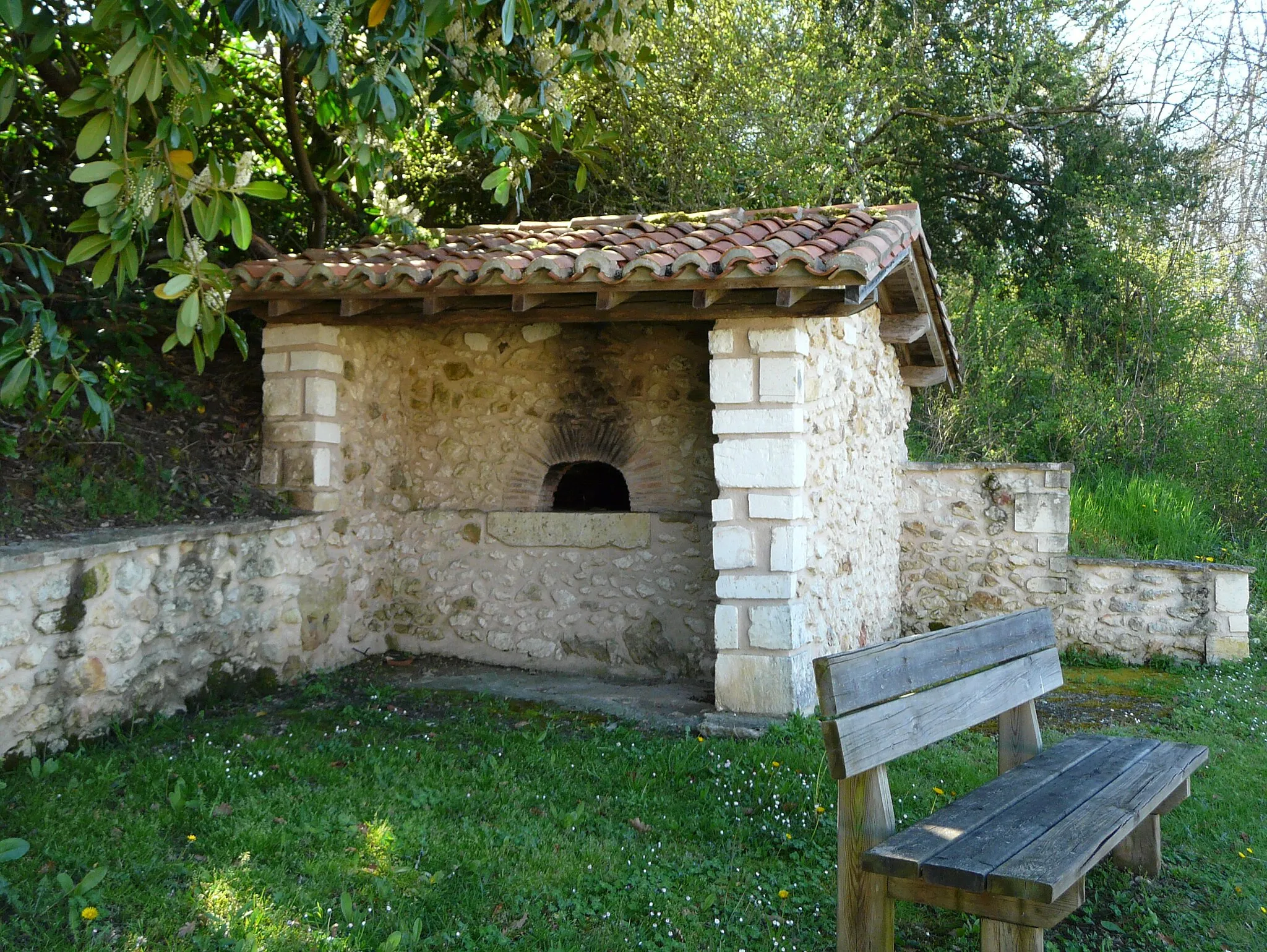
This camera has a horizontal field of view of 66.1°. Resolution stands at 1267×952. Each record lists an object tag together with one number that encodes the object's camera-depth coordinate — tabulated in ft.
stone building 17.51
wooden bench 8.33
